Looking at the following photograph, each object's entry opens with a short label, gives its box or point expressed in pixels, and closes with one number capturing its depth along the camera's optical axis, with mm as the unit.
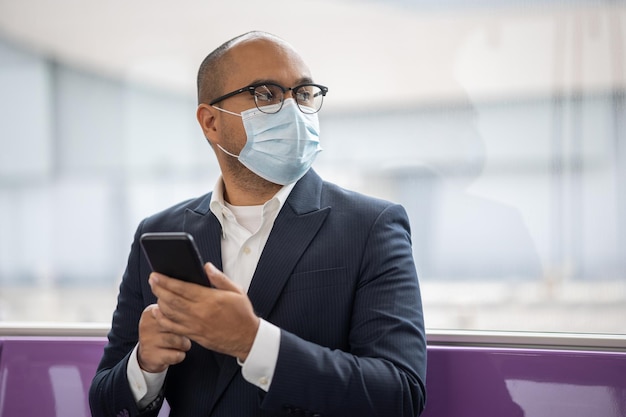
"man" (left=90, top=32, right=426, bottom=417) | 1373
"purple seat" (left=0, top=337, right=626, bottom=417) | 1700
